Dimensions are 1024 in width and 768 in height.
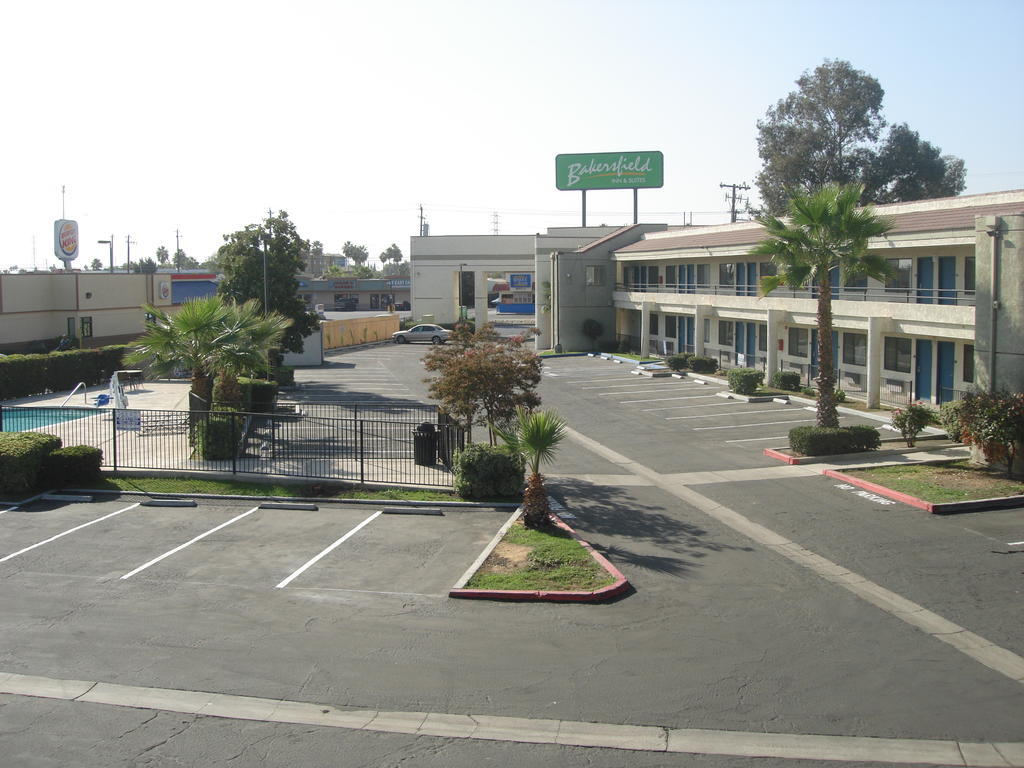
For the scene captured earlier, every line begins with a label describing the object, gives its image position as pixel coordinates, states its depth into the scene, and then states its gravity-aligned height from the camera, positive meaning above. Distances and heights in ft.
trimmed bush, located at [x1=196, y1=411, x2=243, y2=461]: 71.26 -8.02
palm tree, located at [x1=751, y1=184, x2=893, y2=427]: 78.89 +7.74
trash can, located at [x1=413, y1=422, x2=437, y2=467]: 70.59 -8.73
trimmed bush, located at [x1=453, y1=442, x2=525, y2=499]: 61.93 -9.62
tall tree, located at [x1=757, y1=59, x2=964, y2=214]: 226.38 +48.89
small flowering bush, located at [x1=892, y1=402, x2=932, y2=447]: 78.12 -7.59
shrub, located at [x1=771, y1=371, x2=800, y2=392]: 112.78 -5.97
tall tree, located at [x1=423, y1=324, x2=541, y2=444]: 65.16 -3.34
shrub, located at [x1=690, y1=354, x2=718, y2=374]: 134.21 -4.74
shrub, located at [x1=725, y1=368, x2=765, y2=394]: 111.24 -5.87
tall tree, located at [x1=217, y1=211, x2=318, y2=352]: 127.95 +9.82
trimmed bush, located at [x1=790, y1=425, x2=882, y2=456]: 75.92 -9.03
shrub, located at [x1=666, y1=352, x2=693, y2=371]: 135.33 -4.31
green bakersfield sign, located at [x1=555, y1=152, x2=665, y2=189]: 216.74 +38.99
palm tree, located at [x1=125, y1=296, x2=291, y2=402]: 76.38 -0.68
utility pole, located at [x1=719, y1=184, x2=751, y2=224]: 266.73 +40.41
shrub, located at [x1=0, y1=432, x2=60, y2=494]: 63.16 -8.92
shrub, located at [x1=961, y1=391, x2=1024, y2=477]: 65.10 -6.76
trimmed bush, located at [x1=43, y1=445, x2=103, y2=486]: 65.77 -9.58
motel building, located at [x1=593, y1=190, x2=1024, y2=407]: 69.15 +2.77
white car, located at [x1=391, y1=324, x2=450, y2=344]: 207.72 -0.11
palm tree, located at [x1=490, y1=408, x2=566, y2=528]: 52.34 -6.57
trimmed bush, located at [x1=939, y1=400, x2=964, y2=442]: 69.21 -6.71
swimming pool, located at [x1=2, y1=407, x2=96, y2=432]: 84.53 -7.97
